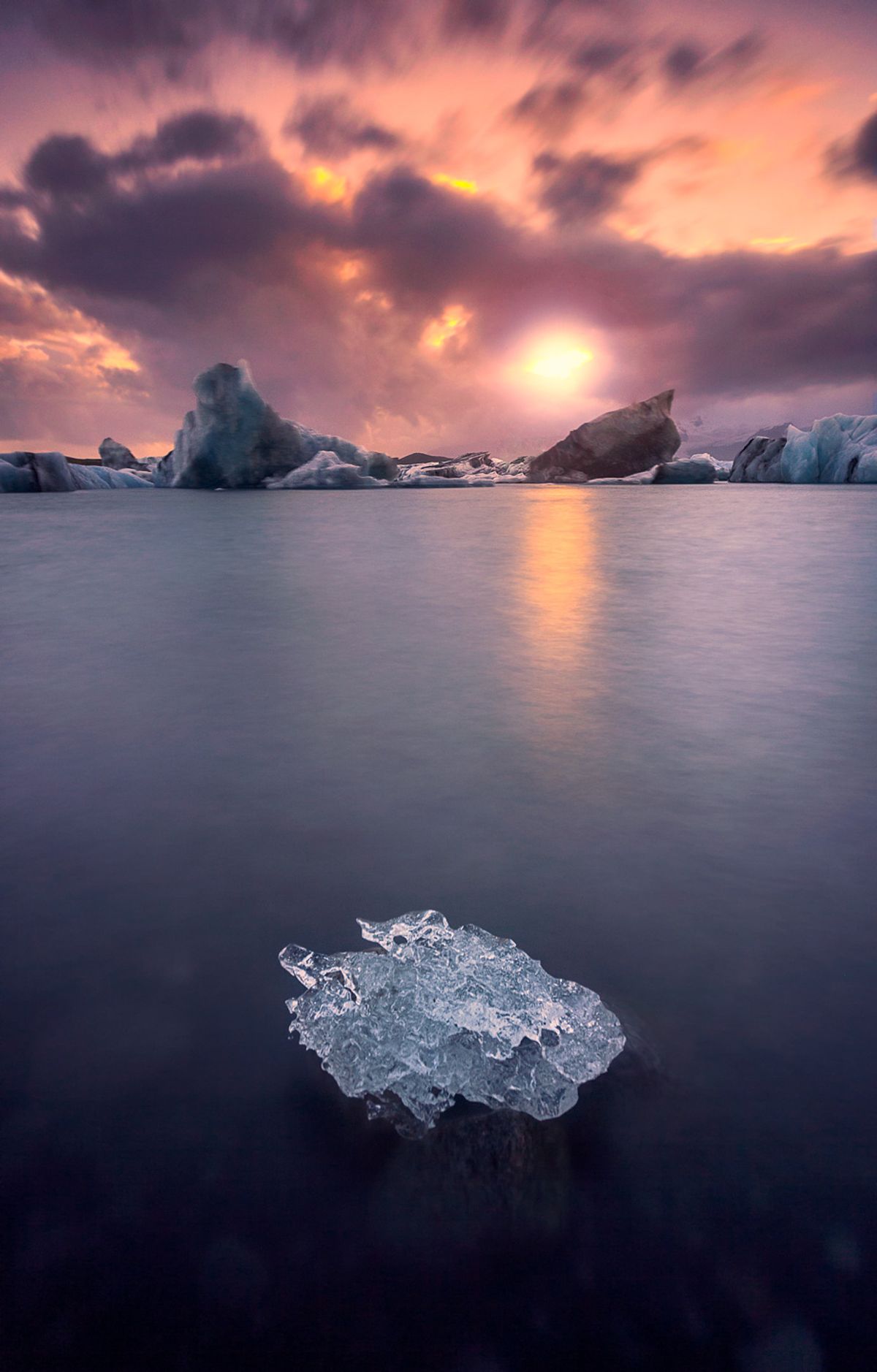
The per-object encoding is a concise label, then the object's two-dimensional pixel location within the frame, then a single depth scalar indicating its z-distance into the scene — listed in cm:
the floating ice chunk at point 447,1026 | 148
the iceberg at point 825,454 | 3688
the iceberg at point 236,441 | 3788
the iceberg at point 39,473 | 3759
